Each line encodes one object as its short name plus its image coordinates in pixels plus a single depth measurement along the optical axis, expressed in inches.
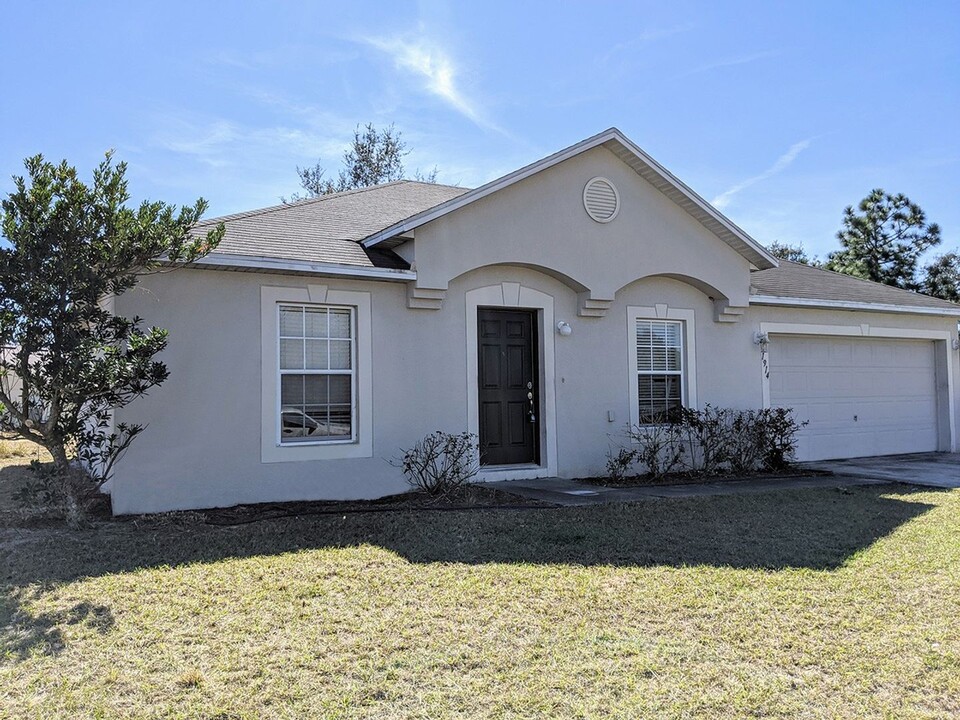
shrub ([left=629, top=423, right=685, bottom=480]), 422.3
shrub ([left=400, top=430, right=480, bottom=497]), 357.1
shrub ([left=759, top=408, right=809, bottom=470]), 454.0
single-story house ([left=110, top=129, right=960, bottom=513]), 321.1
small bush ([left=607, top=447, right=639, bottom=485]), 410.3
